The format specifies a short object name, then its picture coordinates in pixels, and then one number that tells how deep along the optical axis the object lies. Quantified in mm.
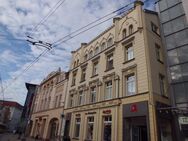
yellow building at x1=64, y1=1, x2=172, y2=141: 11010
